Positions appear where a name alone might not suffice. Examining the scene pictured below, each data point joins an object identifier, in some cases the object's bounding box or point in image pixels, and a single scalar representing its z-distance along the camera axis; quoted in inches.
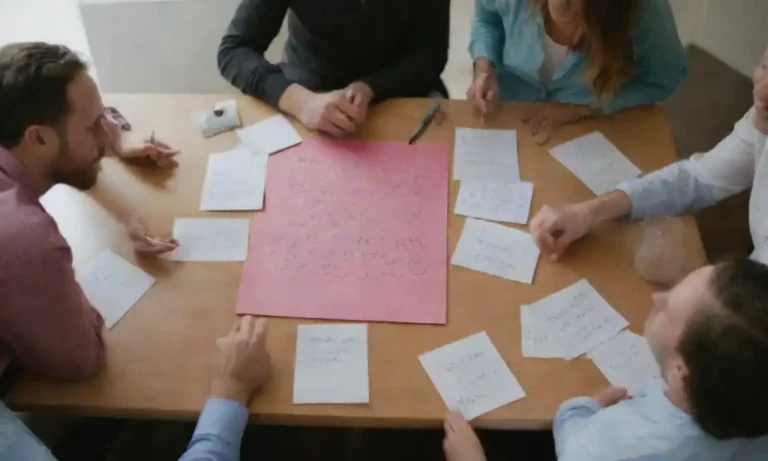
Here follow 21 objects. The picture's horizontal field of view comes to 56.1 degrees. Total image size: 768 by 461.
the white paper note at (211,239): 50.9
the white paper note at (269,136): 58.7
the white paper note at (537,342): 45.2
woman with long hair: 58.9
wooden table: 43.3
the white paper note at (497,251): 49.7
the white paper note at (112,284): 48.0
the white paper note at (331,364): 43.4
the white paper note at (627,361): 44.1
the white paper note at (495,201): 53.4
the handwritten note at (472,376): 43.2
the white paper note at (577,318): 45.9
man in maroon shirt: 39.5
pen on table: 59.2
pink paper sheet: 47.9
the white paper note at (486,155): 56.2
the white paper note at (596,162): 55.8
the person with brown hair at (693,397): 34.6
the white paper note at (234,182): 54.3
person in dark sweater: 62.1
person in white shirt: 50.6
